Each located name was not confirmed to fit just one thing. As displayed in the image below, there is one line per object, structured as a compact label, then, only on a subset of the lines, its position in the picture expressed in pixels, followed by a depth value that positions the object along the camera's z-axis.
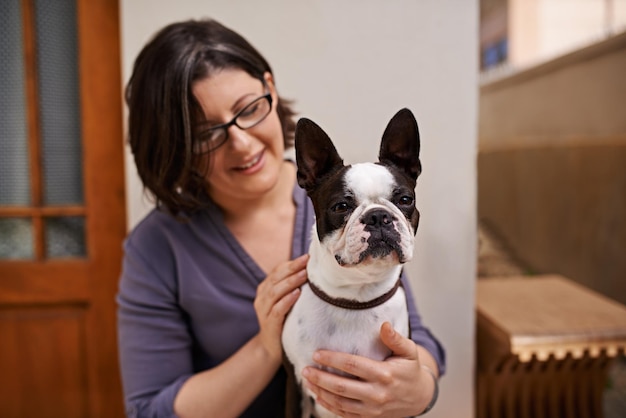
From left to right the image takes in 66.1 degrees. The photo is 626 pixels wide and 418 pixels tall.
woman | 0.65
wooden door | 1.29
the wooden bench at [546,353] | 1.12
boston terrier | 0.47
